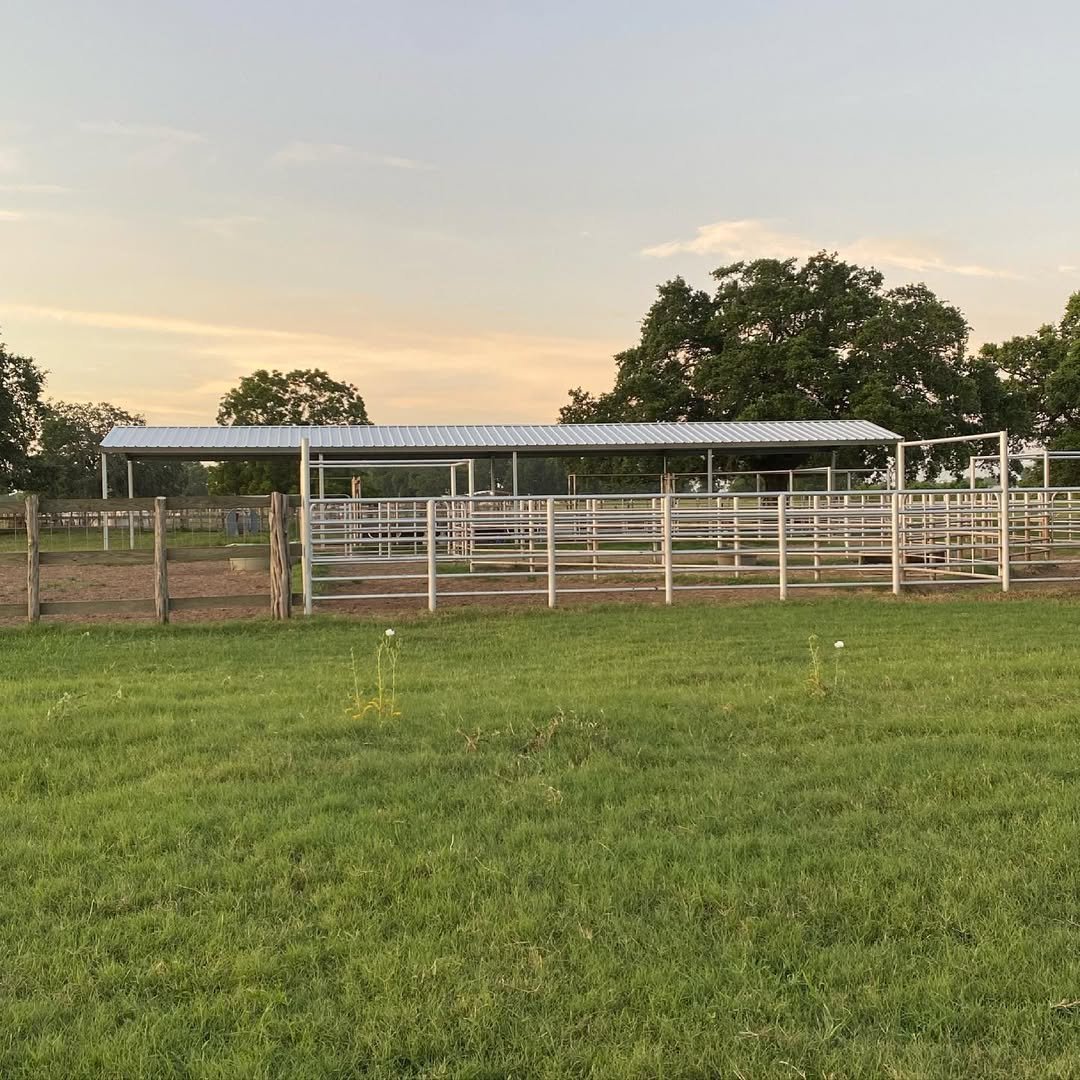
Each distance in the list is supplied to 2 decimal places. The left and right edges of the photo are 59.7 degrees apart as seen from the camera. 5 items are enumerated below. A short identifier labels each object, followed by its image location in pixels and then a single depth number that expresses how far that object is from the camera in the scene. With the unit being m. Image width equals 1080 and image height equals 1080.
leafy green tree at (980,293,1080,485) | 36.55
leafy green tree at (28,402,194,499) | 69.88
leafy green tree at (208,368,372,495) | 59.50
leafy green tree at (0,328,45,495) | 40.50
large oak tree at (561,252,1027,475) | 35.69
